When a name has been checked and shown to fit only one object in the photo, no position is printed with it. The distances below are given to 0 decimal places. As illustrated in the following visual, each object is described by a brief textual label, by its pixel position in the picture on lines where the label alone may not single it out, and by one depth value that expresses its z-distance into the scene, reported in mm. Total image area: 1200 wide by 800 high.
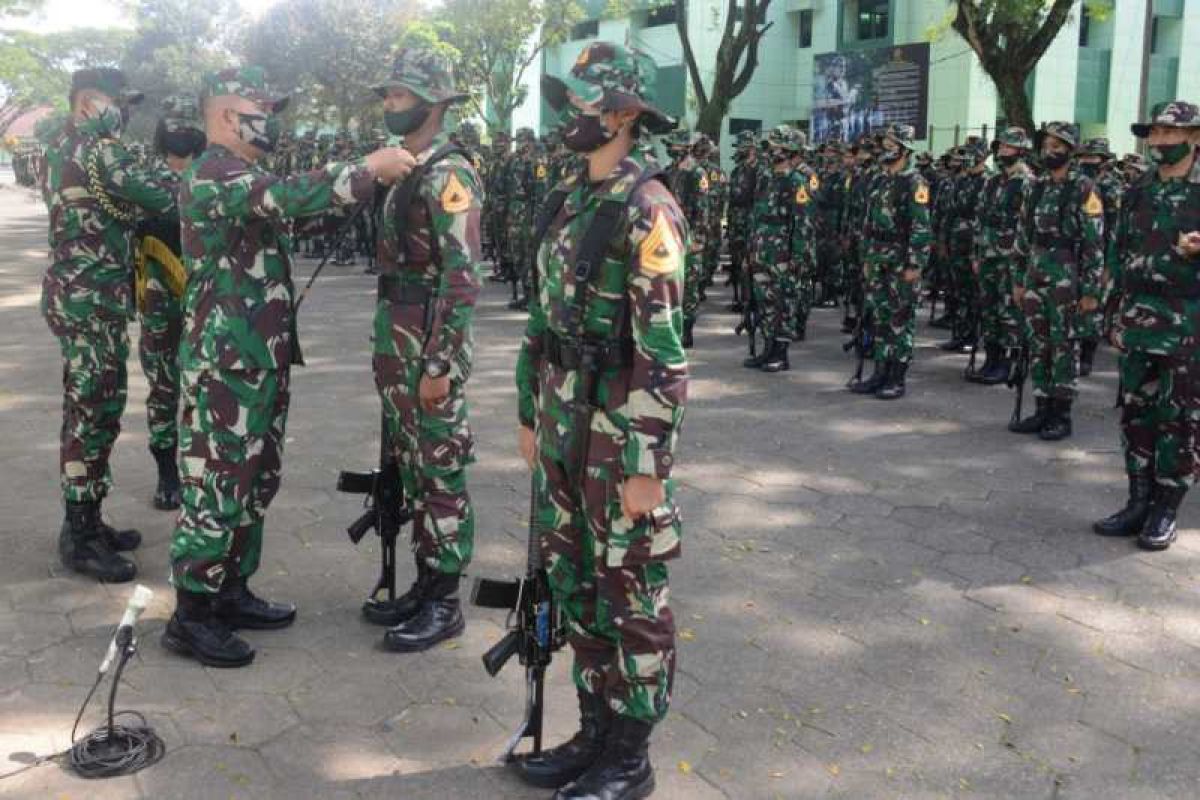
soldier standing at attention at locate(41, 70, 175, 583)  4691
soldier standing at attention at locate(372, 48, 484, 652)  3846
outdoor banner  32375
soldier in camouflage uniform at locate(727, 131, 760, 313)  12258
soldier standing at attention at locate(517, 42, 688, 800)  2867
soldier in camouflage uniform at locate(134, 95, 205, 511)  5020
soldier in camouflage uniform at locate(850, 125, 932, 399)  8539
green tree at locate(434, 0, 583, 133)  35656
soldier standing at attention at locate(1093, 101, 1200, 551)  5219
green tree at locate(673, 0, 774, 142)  17547
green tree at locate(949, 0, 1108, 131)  14578
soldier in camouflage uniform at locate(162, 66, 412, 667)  3902
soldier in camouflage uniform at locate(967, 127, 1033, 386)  8641
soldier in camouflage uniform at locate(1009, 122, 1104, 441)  7188
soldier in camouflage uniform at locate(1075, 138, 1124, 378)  9078
